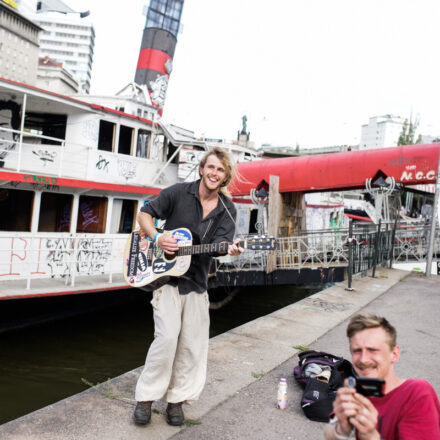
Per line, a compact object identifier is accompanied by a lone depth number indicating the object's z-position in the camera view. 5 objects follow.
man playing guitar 2.87
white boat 8.93
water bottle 3.24
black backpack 3.11
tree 38.12
